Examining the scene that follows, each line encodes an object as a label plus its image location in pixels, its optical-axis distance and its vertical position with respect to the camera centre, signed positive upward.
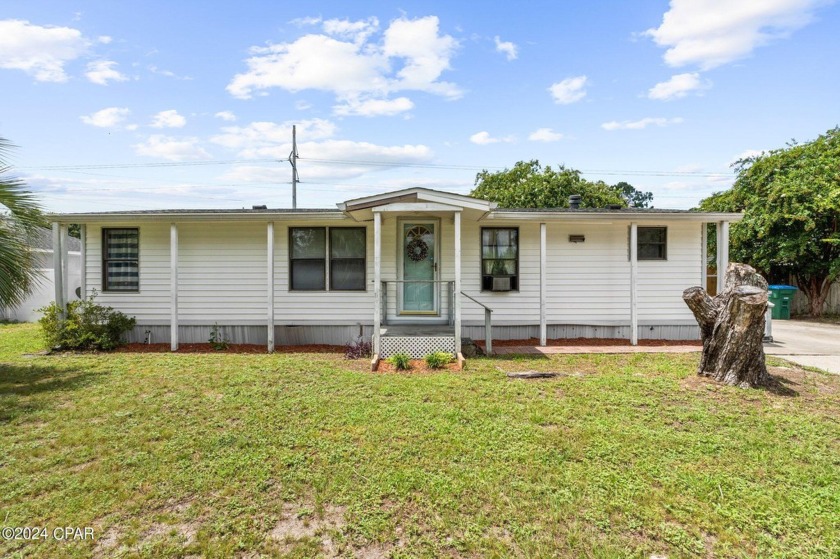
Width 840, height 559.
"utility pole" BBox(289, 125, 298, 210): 23.85 +7.01
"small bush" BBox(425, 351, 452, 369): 6.57 -1.31
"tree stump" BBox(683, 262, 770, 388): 5.31 -0.62
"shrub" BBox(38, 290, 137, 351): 7.79 -0.92
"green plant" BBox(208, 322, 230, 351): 8.53 -1.25
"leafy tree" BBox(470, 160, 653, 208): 24.83 +5.74
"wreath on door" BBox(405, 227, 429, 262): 8.75 +0.71
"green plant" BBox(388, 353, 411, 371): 6.50 -1.32
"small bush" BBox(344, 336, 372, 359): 7.56 -1.31
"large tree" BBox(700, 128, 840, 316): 12.06 +2.00
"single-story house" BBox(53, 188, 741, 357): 8.70 +0.15
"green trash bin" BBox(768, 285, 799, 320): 12.84 -0.59
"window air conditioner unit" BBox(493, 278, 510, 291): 8.82 -0.09
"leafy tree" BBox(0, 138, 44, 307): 5.31 +0.61
